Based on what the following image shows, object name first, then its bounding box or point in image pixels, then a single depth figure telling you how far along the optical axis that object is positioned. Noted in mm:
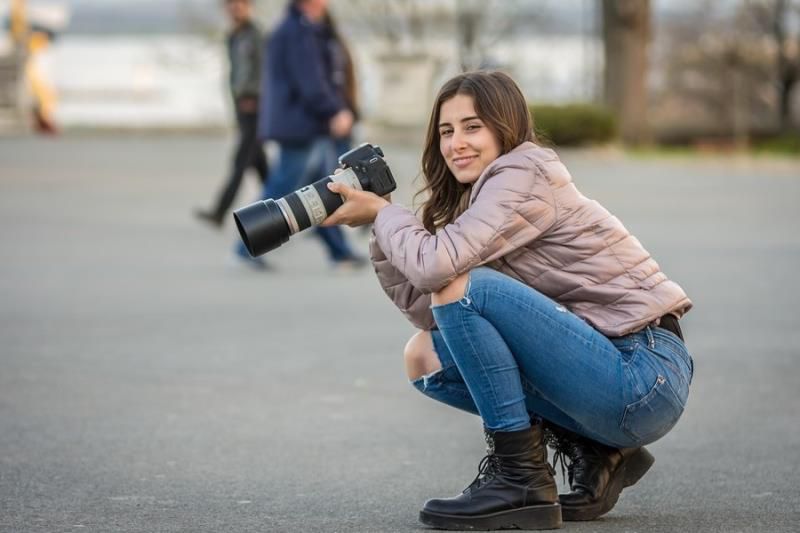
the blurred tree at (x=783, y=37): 49062
